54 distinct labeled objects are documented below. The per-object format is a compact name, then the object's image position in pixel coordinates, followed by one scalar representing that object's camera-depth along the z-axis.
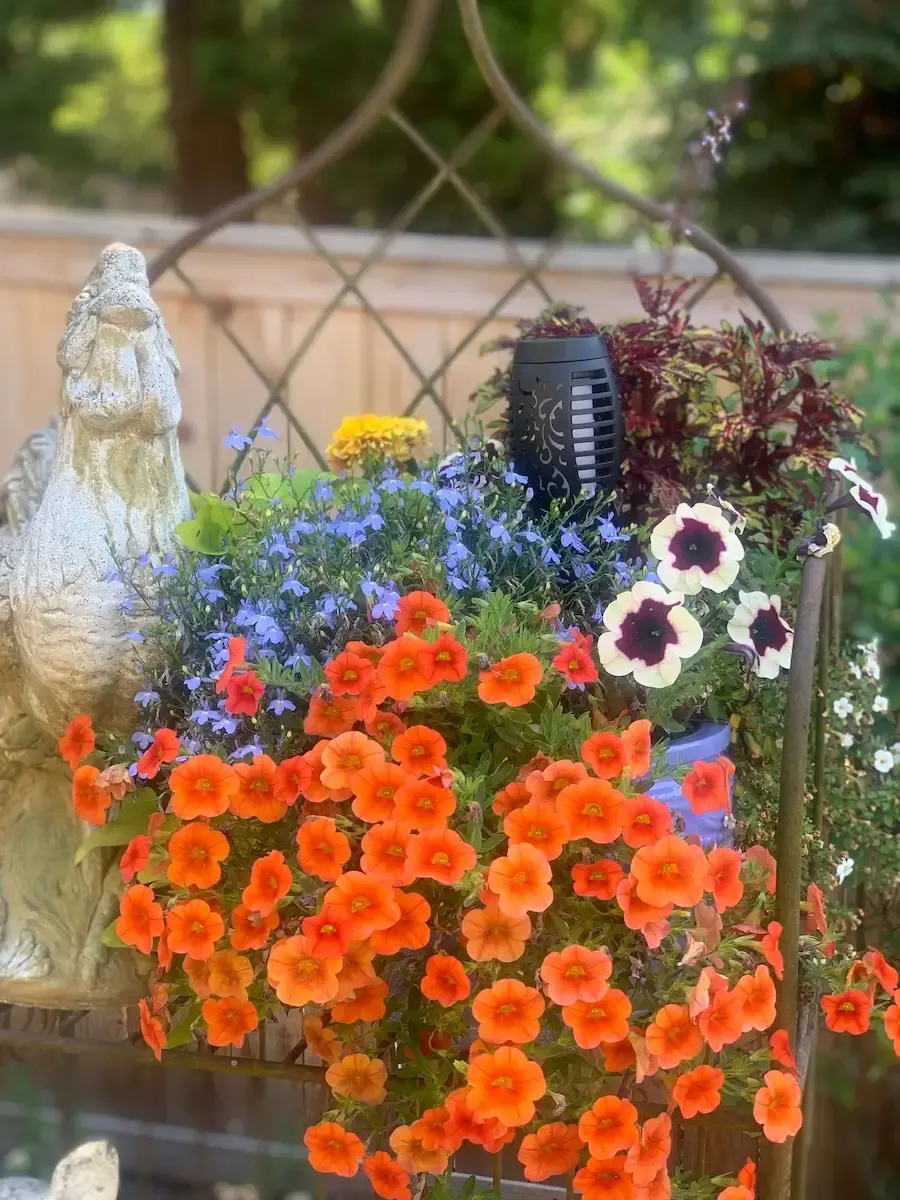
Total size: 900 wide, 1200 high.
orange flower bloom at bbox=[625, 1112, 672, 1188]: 0.98
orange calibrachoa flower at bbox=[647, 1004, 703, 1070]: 0.97
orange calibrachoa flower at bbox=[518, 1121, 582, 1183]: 1.00
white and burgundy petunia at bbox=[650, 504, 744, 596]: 1.11
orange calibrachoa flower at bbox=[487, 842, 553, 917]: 0.94
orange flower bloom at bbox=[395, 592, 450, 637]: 1.06
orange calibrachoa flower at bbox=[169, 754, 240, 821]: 1.03
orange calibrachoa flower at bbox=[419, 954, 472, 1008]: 0.99
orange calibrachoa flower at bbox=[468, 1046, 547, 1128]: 0.94
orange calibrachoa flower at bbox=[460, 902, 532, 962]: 0.97
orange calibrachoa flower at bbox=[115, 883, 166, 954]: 1.06
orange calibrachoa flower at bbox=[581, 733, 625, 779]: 1.00
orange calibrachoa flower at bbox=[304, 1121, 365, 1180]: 1.05
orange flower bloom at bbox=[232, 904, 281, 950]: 1.02
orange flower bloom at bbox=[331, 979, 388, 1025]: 1.02
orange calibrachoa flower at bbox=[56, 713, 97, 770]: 1.14
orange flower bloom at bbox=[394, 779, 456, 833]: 0.97
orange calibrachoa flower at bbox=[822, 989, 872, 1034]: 1.11
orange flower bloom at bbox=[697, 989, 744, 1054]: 0.98
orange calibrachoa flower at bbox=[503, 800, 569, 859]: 0.98
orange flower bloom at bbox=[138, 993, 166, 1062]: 1.08
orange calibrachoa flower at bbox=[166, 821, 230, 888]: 1.04
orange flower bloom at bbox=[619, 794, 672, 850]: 0.98
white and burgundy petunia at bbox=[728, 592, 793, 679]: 1.15
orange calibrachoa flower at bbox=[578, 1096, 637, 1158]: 0.97
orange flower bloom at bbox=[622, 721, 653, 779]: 1.00
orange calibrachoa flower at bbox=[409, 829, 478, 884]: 0.96
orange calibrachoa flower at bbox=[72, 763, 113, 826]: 1.12
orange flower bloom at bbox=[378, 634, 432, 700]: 1.01
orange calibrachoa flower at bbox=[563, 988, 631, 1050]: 0.96
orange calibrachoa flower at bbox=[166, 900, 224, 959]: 1.03
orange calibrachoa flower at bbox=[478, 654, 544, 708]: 1.00
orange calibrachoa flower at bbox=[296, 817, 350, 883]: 1.00
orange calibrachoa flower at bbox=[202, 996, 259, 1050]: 1.05
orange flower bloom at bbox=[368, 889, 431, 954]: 0.98
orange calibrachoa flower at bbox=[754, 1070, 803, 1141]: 1.00
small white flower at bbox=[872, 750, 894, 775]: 1.44
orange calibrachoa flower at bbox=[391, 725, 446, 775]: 1.01
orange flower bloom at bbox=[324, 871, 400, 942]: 0.96
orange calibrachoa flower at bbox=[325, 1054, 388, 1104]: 1.04
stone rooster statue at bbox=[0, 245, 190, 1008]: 1.16
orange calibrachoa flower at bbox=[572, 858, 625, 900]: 1.00
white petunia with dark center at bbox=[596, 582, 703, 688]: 1.06
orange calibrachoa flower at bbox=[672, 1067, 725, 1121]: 1.00
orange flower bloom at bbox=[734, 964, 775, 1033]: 1.00
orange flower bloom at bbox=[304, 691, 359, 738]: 1.06
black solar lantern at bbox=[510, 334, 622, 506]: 1.27
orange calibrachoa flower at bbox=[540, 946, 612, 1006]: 0.95
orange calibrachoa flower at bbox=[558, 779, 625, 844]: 0.98
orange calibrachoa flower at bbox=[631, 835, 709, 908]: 0.96
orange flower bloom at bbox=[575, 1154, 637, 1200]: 0.99
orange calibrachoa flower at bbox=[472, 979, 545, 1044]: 0.95
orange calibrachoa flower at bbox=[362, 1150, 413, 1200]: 1.04
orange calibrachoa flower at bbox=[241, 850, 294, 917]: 1.01
